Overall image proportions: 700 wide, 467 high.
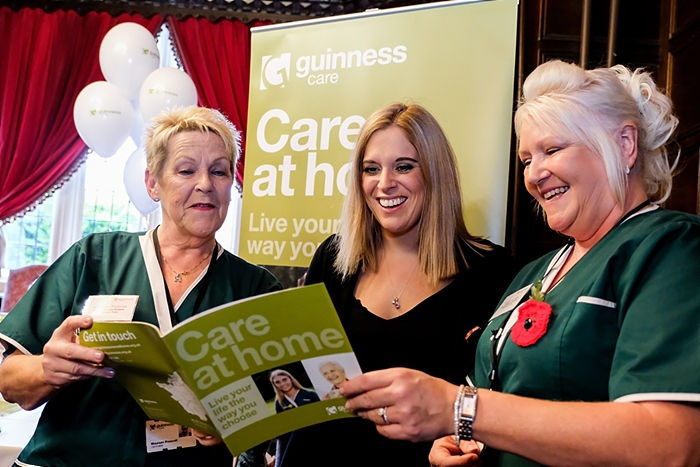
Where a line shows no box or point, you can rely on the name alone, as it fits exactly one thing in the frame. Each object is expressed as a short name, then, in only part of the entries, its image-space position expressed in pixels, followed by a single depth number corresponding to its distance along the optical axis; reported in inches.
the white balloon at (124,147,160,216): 170.7
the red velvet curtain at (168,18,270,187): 205.6
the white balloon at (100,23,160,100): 173.9
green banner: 88.0
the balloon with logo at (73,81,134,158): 170.6
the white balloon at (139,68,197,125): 165.3
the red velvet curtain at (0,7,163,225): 200.5
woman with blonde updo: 34.9
